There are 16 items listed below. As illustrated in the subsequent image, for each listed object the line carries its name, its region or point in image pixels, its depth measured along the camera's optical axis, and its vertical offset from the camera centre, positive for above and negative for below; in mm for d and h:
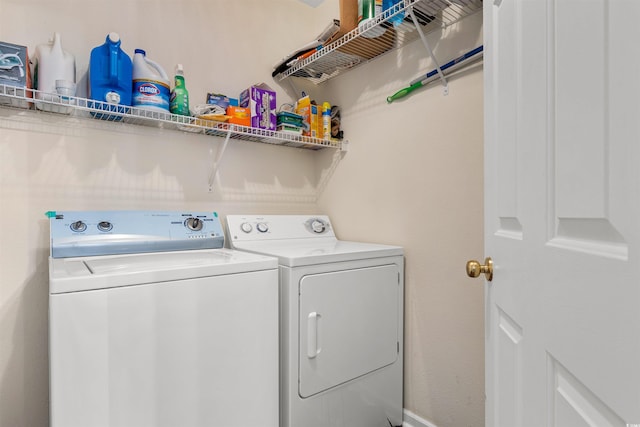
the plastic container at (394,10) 1592 +944
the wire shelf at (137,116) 1416 +470
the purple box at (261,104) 1960 +633
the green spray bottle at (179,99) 1740 +582
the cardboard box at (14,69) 1330 +568
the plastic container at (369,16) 1692 +987
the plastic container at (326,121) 2199 +594
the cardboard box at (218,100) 1931 +641
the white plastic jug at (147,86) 1613 +604
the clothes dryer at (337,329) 1468 -544
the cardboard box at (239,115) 1889 +542
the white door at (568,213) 409 -1
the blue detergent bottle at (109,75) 1540 +628
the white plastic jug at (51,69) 1436 +615
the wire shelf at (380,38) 1563 +943
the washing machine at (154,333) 1011 -399
